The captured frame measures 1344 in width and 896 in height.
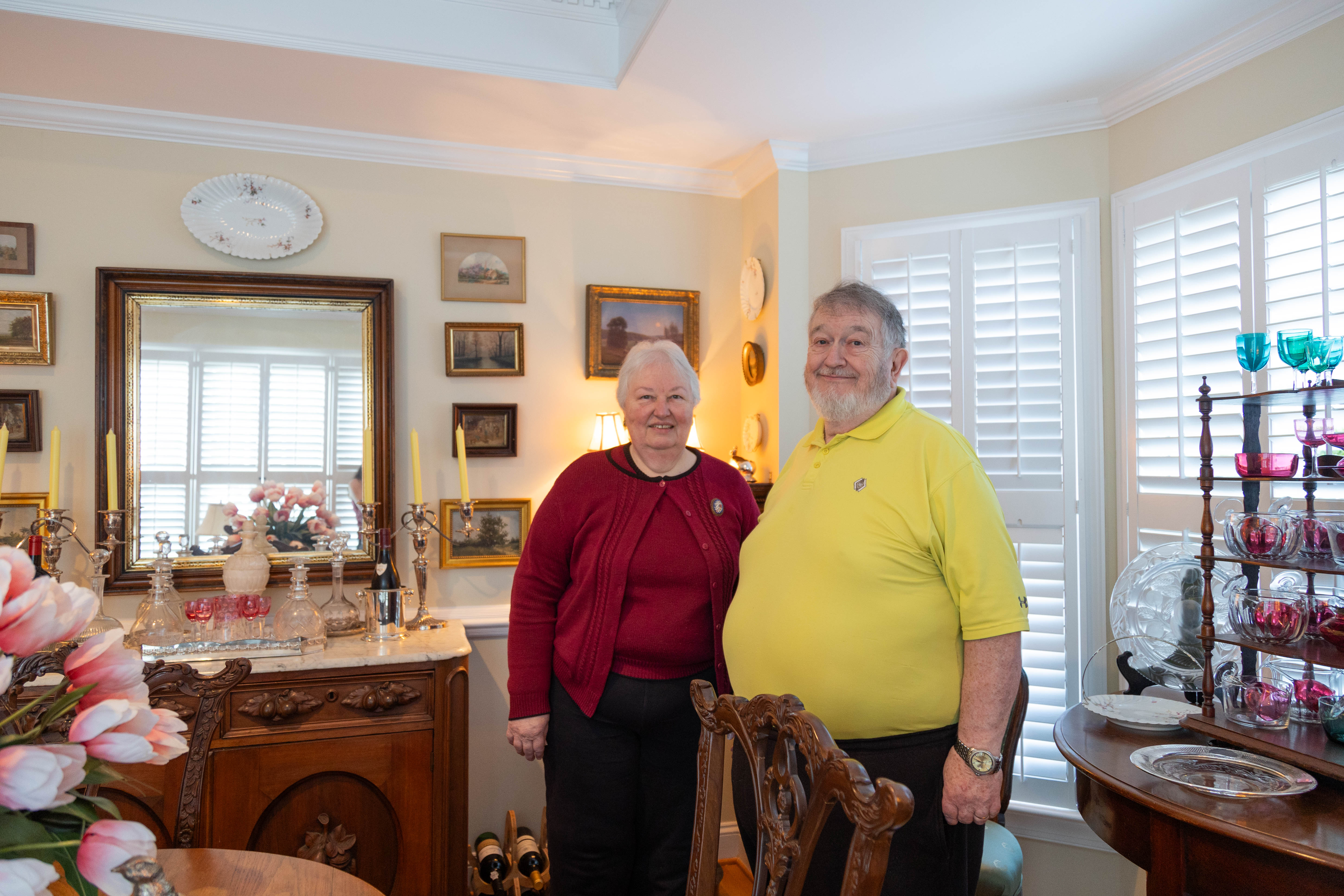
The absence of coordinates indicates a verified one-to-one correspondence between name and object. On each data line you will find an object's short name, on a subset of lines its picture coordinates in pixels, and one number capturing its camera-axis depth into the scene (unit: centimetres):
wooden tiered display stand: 151
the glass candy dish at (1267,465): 167
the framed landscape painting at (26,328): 254
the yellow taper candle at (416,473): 267
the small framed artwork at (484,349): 291
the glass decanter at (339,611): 254
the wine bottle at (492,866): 261
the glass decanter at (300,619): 241
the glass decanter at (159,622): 236
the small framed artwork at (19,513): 252
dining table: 125
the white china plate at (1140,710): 185
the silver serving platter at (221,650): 229
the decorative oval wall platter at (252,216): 268
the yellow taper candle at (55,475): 239
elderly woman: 180
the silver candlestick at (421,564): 267
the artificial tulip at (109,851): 64
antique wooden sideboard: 221
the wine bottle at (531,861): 260
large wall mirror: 262
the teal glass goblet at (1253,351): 179
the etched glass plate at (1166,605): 201
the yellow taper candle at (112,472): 249
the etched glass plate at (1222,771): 148
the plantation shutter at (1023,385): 261
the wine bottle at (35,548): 238
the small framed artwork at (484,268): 293
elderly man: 136
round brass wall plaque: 305
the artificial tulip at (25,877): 62
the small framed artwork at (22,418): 253
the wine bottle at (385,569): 255
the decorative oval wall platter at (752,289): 304
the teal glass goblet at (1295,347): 167
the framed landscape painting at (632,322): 306
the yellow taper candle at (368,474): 278
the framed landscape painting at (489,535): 289
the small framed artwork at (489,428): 292
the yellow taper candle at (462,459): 275
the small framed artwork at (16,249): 255
